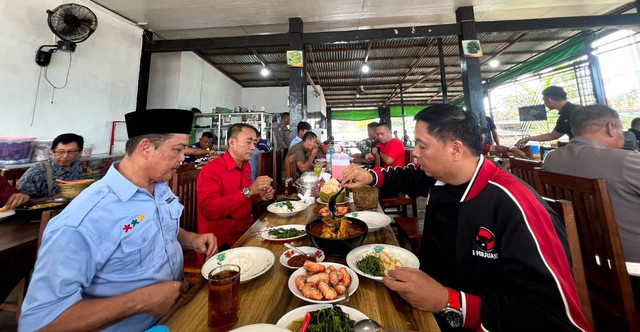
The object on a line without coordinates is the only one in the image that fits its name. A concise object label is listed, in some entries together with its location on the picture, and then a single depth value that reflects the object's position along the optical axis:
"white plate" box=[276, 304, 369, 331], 0.67
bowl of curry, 1.04
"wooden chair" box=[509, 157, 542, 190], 1.91
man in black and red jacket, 0.68
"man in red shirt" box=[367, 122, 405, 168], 3.79
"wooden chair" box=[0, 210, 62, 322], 1.61
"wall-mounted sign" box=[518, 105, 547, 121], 7.80
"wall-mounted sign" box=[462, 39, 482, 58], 4.75
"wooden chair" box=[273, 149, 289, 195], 3.37
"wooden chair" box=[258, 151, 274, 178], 2.98
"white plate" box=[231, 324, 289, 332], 0.58
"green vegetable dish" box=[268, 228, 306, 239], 1.32
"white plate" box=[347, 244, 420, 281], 1.00
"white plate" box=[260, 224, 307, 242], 1.28
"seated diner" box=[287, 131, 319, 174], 3.75
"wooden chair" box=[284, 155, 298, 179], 2.95
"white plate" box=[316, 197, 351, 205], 2.04
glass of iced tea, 0.69
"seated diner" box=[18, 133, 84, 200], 2.24
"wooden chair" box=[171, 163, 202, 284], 1.54
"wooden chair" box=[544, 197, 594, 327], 0.84
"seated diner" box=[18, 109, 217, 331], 0.70
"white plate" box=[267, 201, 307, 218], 1.72
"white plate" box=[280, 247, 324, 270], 1.03
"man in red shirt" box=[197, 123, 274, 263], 1.77
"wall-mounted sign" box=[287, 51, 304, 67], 5.04
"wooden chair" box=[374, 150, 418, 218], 3.07
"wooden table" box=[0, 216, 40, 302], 1.23
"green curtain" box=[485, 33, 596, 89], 6.08
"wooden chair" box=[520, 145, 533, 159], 4.50
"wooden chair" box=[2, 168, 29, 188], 2.32
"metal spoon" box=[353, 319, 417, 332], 0.63
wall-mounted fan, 3.44
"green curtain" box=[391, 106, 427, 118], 15.10
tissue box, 2.75
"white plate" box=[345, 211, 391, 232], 1.39
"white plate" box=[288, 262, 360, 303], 0.75
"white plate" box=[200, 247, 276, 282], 0.95
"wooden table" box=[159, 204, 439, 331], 0.70
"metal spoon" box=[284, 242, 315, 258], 1.07
